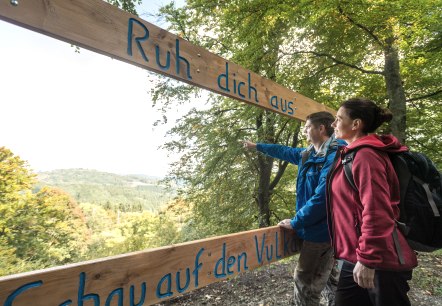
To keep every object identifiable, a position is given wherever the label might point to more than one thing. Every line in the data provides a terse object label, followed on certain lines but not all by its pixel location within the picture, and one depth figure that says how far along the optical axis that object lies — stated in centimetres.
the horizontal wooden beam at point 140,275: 102
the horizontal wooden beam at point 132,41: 114
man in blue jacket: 205
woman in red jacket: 140
